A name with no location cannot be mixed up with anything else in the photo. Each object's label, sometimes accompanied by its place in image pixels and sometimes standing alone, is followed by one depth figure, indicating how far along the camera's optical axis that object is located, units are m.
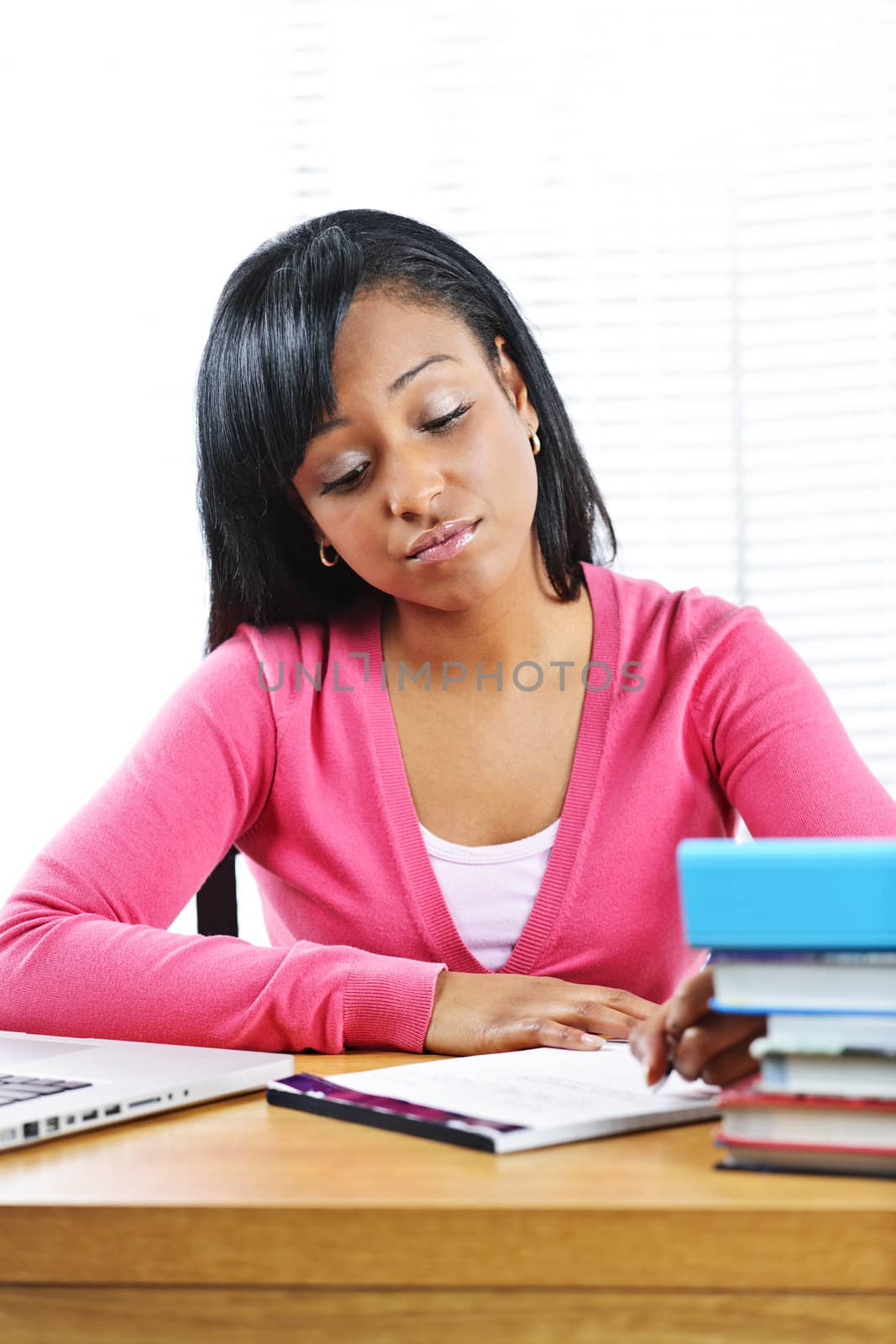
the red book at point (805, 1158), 1.70
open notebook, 1.81
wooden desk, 1.61
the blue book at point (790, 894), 1.62
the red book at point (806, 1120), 1.70
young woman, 2.14
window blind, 2.72
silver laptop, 1.83
